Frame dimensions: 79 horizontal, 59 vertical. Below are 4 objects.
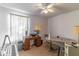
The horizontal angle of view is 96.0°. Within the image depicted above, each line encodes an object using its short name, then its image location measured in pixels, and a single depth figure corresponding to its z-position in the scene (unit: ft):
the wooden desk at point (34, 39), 6.91
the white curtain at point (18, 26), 6.63
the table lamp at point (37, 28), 7.03
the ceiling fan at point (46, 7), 6.46
